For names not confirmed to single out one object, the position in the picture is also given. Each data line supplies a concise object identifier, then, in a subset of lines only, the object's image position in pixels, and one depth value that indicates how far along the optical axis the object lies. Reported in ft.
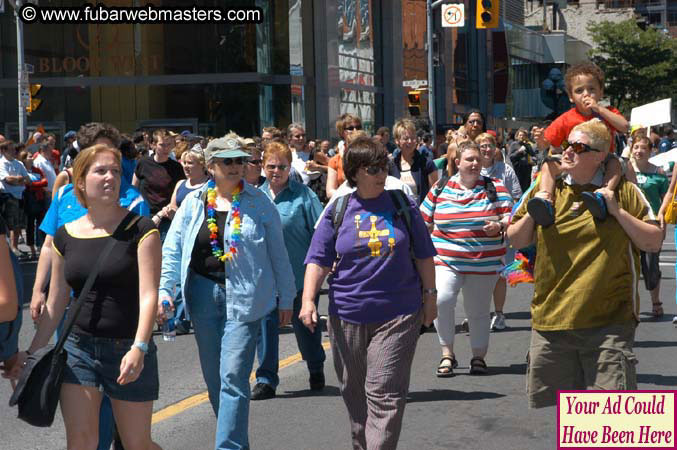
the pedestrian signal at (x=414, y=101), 96.68
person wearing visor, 20.59
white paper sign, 59.98
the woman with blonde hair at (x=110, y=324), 16.49
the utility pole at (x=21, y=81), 84.12
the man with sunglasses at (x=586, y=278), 18.21
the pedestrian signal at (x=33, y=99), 86.02
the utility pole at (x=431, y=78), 113.50
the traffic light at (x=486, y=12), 89.71
